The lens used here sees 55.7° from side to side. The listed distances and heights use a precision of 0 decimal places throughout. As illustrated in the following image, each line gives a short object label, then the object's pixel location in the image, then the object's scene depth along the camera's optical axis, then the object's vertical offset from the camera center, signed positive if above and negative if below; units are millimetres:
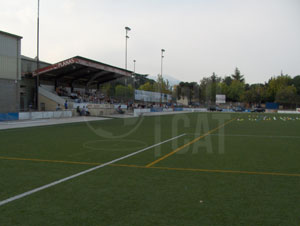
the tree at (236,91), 108188 +6922
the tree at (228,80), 144250 +14917
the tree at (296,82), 101856 +10223
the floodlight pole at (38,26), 30688 +8722
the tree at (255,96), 98188 +4664
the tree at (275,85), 98994 +8515
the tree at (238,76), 137375 +16130
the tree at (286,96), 83625 +4202
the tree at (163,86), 90438 +7464
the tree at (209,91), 113125 +7166
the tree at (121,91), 94538 +6167
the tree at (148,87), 99575 +7396
